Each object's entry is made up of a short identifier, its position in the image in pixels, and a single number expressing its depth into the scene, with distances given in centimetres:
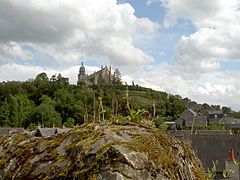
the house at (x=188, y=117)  7846
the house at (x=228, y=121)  9050
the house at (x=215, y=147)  2342
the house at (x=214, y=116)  9554
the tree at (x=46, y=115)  7412
